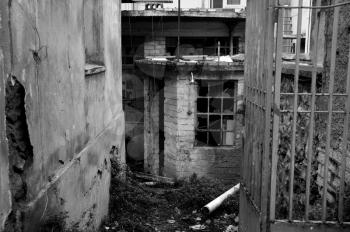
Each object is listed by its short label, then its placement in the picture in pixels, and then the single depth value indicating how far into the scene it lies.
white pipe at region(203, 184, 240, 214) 7.27
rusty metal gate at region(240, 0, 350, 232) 3.24
